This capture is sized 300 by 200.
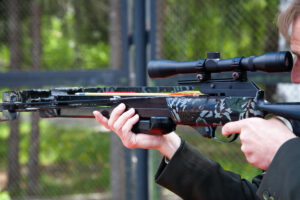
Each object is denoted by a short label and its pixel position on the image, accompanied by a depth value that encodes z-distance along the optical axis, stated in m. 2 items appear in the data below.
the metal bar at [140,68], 5.86
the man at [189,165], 3.82
